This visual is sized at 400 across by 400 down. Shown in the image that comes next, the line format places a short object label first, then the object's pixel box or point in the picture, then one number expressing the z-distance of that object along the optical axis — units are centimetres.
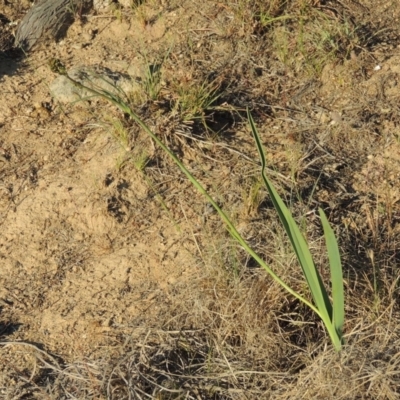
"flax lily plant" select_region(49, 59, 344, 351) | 235
